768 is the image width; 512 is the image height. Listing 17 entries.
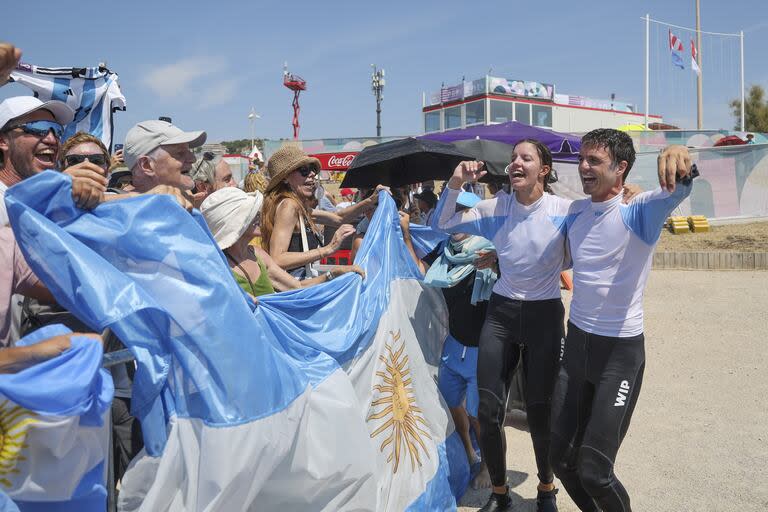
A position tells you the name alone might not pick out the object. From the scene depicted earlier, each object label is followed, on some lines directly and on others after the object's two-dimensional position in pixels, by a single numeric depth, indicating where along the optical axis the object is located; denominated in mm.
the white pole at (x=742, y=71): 32962
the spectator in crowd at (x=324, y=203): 10906
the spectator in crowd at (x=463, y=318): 4312
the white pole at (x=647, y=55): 28072
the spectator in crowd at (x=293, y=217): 3906
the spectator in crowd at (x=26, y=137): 2430
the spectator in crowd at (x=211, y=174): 5570
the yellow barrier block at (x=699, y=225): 16172
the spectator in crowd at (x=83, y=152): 3455
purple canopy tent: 9285
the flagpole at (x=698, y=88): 31627
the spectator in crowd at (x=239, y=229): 3023
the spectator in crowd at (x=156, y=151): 2938
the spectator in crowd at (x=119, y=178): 5043
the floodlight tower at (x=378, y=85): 45344
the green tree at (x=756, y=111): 40000
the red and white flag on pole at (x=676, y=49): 29531
